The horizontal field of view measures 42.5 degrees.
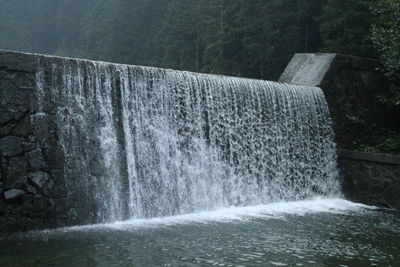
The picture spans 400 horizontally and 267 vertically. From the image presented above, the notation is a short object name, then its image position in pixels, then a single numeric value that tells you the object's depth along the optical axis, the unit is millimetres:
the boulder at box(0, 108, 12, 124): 6637
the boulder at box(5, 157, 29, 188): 6555
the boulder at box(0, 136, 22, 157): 6584
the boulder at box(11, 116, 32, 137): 6718
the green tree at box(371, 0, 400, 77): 11250
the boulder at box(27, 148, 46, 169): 6758
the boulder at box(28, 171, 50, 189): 6727
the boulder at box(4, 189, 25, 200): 6504
